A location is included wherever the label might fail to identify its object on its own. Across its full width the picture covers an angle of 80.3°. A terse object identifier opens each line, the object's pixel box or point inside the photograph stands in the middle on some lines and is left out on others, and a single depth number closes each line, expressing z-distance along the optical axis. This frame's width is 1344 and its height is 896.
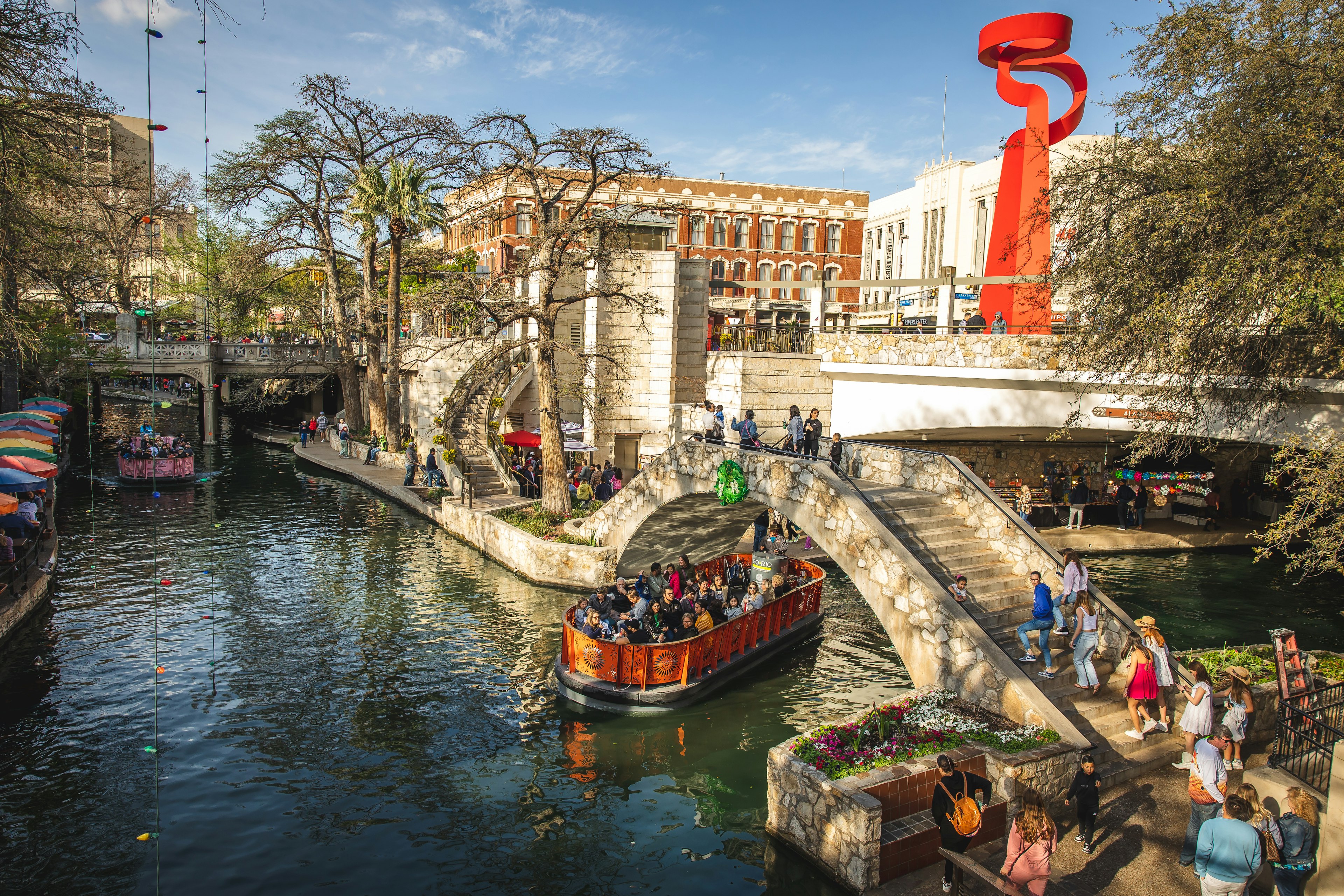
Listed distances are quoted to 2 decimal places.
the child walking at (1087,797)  9.47
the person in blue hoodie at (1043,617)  12.25
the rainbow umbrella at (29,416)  25.48
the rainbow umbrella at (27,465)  19.64
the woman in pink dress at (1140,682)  11.76
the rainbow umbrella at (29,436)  22.34
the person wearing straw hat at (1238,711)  10.72
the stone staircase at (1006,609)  11.62
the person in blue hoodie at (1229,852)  7.60
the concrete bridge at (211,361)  40.50
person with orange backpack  8.98
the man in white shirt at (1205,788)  9.09
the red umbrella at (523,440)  30.11
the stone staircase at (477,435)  29.64
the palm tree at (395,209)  34.50
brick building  56.31
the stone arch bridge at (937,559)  11.66
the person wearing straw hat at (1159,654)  11.98
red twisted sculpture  23.27
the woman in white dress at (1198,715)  10.92
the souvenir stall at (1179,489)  28.39
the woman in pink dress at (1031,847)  8.13
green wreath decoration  16.30
